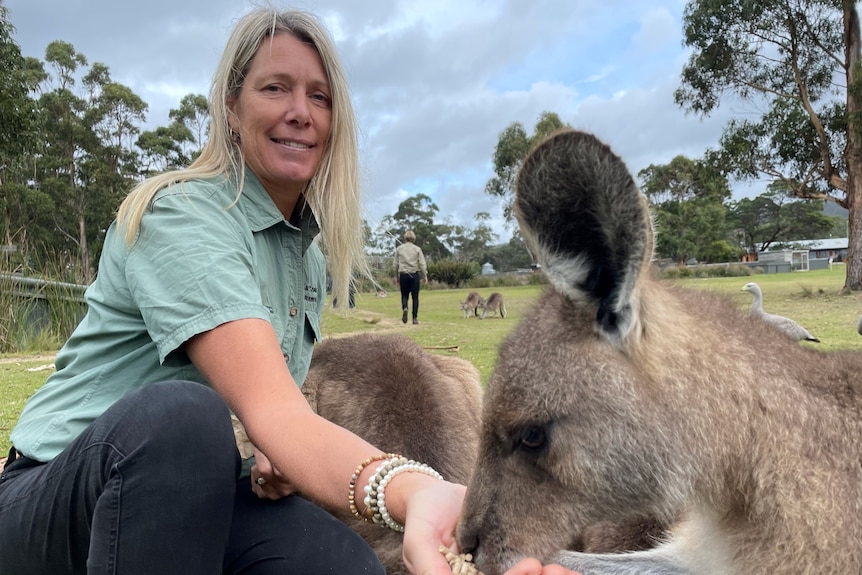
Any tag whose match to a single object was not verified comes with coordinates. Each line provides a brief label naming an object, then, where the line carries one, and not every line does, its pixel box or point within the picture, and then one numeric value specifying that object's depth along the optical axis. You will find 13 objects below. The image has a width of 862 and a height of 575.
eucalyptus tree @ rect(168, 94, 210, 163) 37.25
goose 5.98
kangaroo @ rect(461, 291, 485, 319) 18.00
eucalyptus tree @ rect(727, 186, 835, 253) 69.75
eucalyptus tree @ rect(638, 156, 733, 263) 41.54
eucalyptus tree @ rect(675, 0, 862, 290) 18.67
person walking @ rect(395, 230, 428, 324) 14.66
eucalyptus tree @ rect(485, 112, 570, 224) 29.73
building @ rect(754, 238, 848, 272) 57.45
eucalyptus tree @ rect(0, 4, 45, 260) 15.69
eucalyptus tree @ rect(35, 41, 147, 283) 32.81
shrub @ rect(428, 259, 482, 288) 41.84
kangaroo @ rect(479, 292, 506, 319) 17.50
